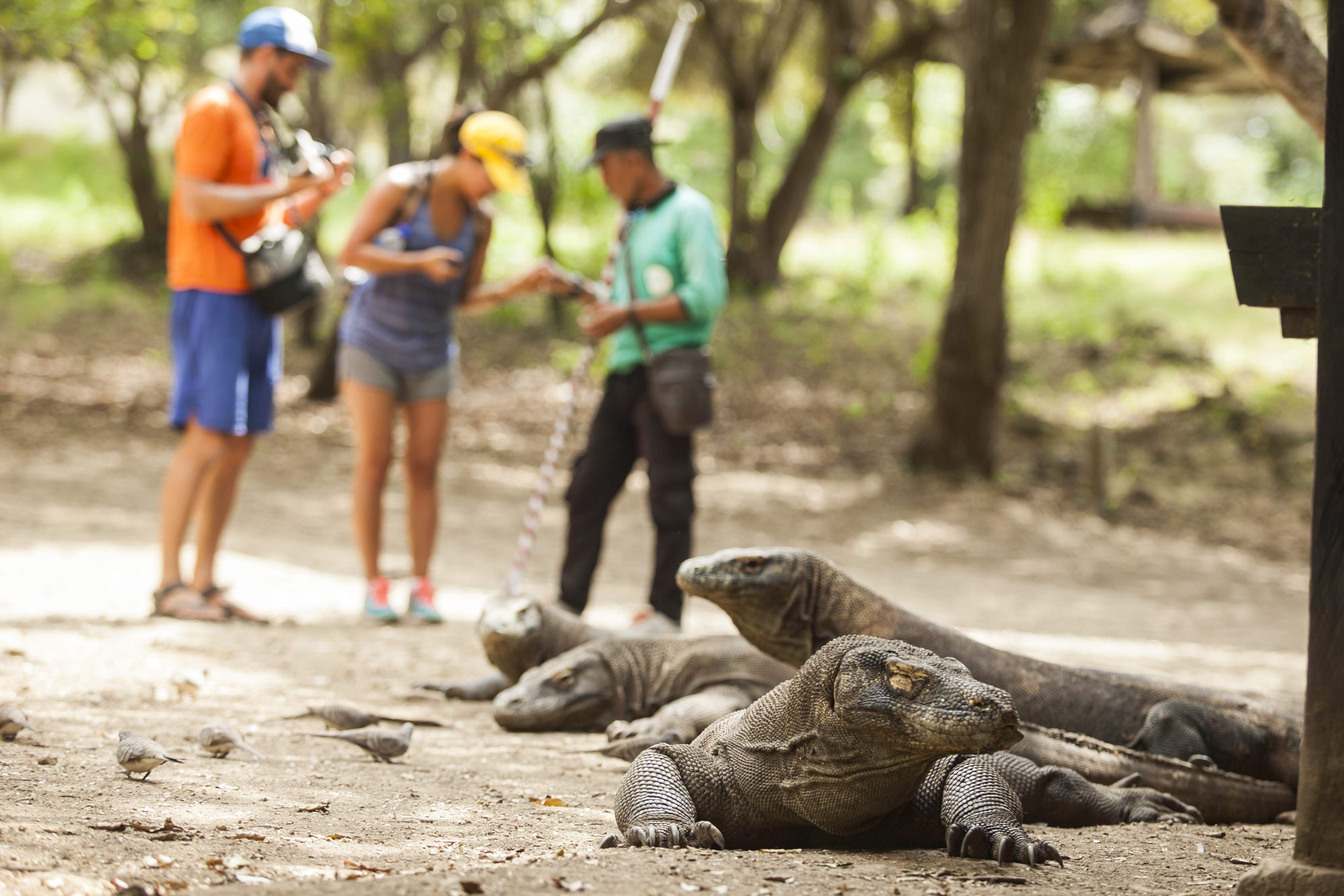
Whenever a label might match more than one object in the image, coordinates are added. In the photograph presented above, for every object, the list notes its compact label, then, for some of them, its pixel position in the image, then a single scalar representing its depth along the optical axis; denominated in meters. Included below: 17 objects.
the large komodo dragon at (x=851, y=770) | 5.75
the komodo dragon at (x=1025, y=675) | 8.12
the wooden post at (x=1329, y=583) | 5.24
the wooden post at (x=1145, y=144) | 45.00
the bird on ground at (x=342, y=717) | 8.41
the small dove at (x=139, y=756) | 6.62
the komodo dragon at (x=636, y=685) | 8.95
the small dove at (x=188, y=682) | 9.16
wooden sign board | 5.87
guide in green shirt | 11.28
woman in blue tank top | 11.81
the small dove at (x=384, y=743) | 7.79
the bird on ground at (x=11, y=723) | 7.34
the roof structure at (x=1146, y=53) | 44.16
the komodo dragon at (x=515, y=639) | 9.90
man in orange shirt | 11.30
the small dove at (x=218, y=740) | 7.45
